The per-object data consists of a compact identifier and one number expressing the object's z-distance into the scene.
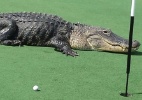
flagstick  3.65
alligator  5.38
